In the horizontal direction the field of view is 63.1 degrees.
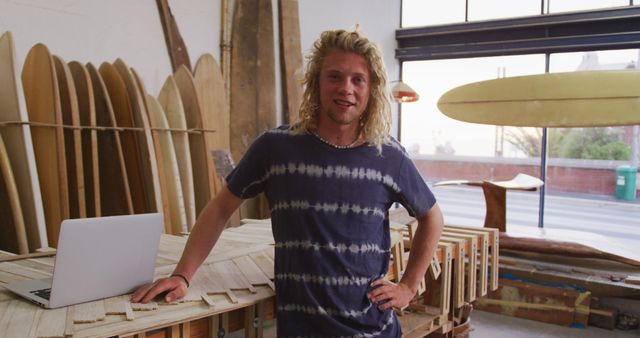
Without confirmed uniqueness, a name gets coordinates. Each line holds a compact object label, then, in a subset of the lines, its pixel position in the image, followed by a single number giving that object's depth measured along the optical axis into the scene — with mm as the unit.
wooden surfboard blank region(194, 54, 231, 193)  4785
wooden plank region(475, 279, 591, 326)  4555
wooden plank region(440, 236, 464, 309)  2902
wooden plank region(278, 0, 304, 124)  5980
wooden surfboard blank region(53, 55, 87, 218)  3092
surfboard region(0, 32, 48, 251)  2883
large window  6766
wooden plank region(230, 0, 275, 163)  5301
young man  1582
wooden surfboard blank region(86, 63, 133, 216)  3404
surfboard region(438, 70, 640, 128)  3166
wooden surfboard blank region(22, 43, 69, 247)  2988
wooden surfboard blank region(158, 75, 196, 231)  3859
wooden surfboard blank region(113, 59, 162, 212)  3510
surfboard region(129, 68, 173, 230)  3545
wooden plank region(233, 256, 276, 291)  1808
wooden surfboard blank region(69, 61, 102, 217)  3199
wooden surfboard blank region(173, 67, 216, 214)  4020
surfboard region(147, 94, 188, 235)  3752
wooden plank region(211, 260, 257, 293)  1740
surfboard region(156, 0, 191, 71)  4508
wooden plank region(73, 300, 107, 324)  1339
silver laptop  1358
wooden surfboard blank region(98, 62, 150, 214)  3568
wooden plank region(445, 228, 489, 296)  3115
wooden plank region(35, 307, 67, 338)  1241
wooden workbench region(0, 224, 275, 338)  1310
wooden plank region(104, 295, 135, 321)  1404
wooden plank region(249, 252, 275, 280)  1930
